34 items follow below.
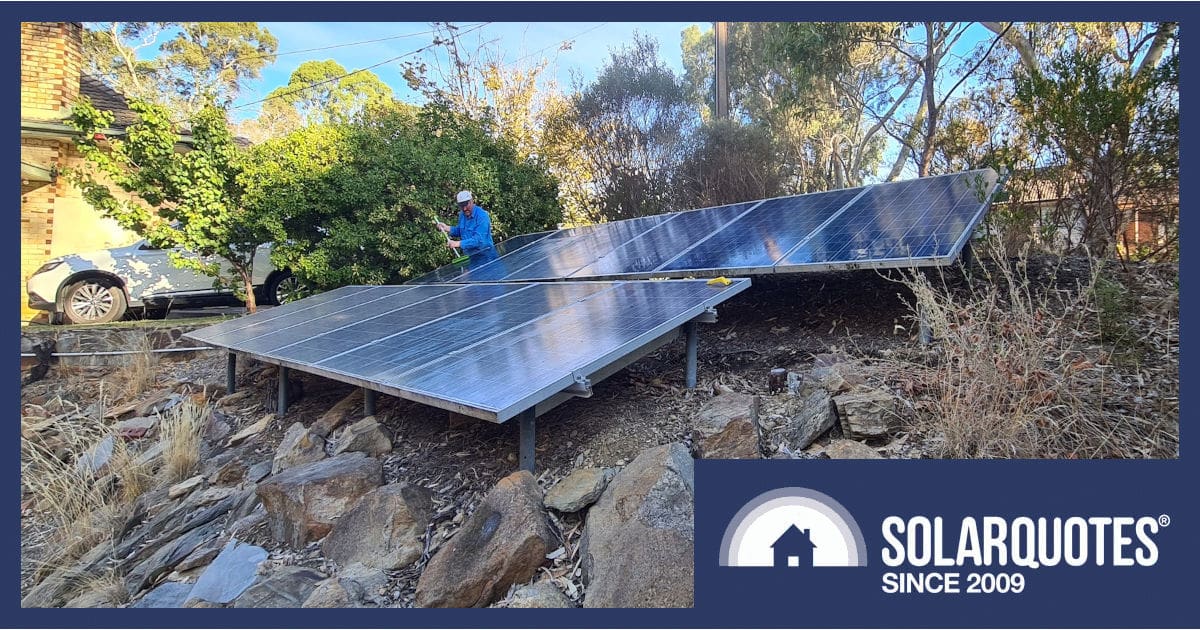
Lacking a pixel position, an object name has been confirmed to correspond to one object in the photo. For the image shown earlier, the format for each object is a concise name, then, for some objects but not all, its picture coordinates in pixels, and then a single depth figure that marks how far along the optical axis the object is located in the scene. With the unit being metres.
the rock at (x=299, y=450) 4.73
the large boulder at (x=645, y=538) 2.52
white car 9.95
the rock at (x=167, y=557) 3.57
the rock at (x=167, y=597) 3.13
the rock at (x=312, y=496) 3.50
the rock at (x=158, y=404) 6.93
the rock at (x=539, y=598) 2.62
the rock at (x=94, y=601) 3.36
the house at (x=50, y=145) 11.06
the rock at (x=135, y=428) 6.27
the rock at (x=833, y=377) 3.86
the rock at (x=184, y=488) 4.80
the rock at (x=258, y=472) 4.82
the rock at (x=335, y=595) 2.75
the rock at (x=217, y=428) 5.88
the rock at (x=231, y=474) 4.88
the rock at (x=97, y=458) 5.20
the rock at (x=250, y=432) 5.73
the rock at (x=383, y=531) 3.16
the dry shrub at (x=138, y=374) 7.71
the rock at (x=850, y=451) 3.21
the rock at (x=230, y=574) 3.06
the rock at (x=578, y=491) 3.19
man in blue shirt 8.80
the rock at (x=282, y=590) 2.87
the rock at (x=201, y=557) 3.57
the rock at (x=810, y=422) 3.55
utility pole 13.69
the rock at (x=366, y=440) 4.40
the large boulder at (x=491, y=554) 2.71
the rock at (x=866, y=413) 3.47
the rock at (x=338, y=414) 5.11
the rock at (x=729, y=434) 3.42
